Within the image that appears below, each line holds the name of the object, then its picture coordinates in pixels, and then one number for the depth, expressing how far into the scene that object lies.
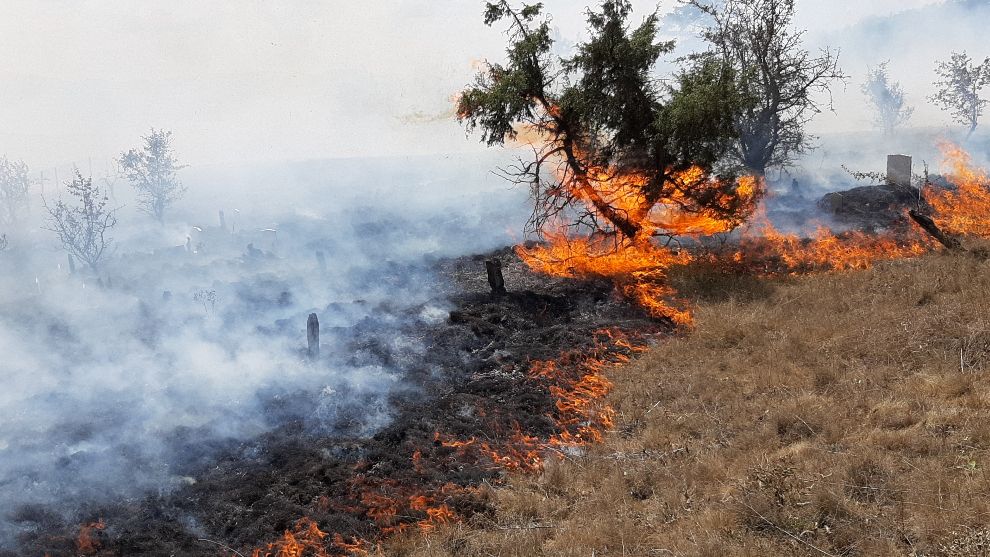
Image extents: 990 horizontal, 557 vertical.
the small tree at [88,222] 37.22
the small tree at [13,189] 61.12
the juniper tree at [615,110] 15.94
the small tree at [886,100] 75.69
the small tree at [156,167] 50.81
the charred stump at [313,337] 12.38
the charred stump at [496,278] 16.92
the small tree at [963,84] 50.97
